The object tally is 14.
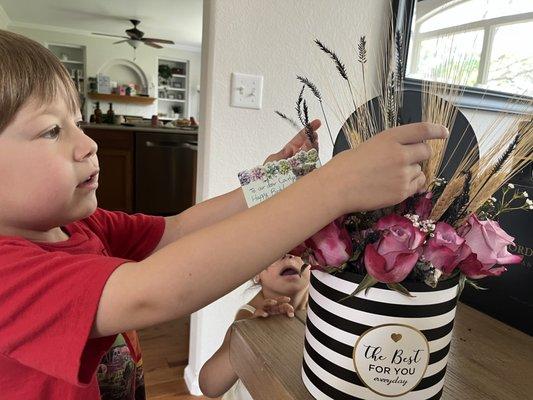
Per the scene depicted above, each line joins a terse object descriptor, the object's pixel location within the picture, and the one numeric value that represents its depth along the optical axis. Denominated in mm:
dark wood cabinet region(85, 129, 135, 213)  3523
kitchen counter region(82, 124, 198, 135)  3496
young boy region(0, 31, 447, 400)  389
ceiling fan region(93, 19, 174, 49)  5383
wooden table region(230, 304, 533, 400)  484
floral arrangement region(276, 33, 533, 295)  376
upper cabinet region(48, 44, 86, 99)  7470
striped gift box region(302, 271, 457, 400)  391
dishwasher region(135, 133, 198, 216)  3727
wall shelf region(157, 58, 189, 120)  8539
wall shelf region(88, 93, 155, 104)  7781
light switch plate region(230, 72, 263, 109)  1306
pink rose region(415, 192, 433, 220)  410
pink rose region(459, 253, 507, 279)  406
